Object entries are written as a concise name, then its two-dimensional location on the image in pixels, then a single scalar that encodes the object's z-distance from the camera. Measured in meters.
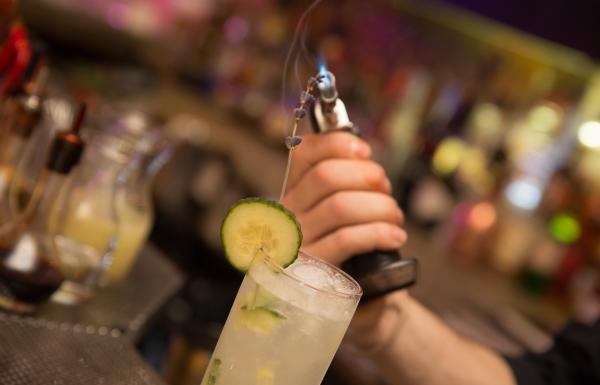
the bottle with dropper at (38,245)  0.98
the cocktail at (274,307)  0.80
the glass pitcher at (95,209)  1.21
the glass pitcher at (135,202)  1.30
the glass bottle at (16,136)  1.08
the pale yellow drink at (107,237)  1.24
